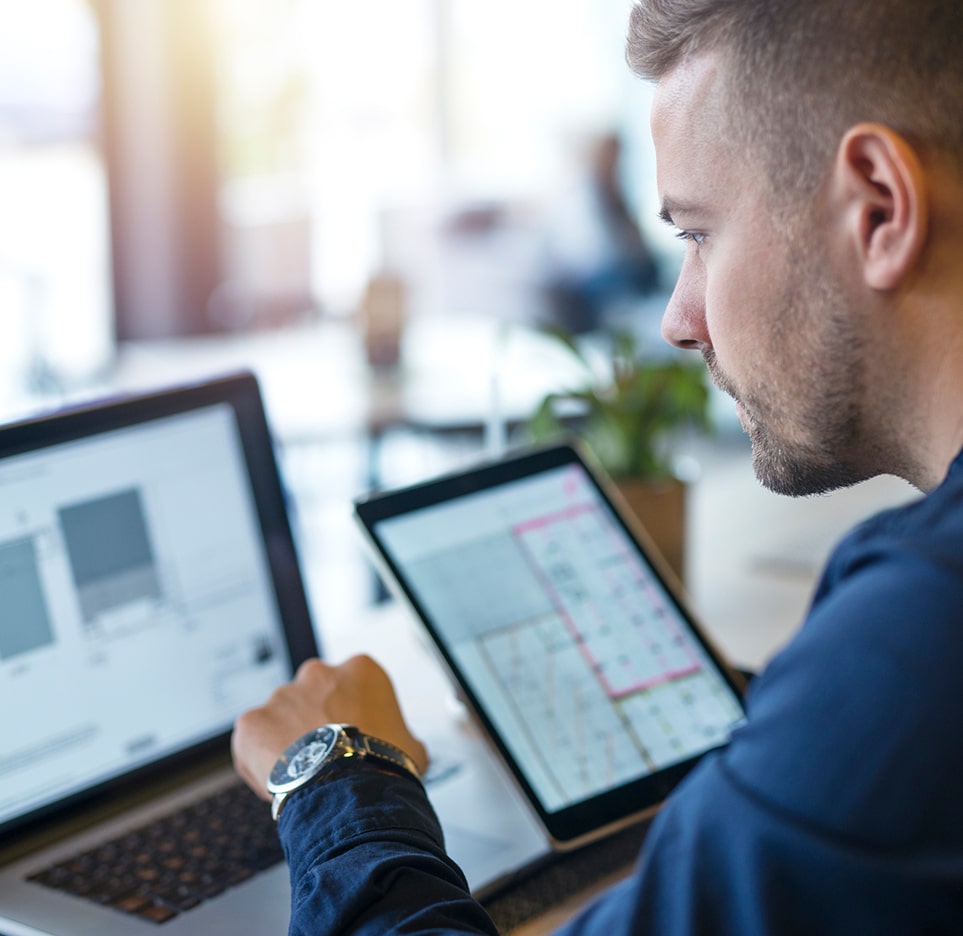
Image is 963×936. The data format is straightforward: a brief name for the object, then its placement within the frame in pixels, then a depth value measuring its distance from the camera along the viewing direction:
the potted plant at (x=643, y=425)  1.38
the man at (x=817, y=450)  0.50
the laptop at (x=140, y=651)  0.88
